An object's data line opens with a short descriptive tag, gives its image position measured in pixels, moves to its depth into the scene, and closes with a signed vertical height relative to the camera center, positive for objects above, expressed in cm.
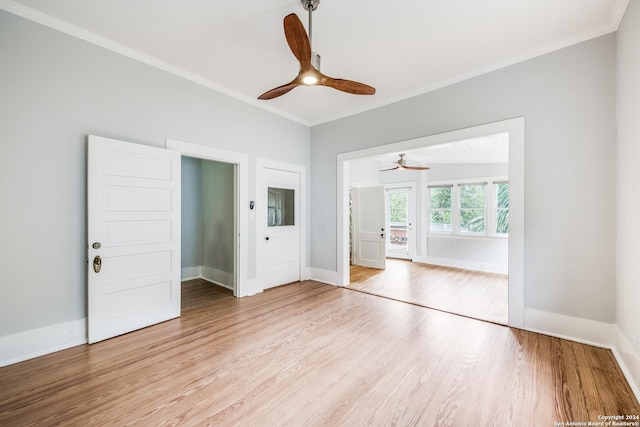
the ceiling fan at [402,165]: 583 +107
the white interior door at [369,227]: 619 -39
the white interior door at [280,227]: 436 -28
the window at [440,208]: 678 +10
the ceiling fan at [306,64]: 195 +129
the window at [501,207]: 593 +12
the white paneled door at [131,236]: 256 -28
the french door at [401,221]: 733 -28
